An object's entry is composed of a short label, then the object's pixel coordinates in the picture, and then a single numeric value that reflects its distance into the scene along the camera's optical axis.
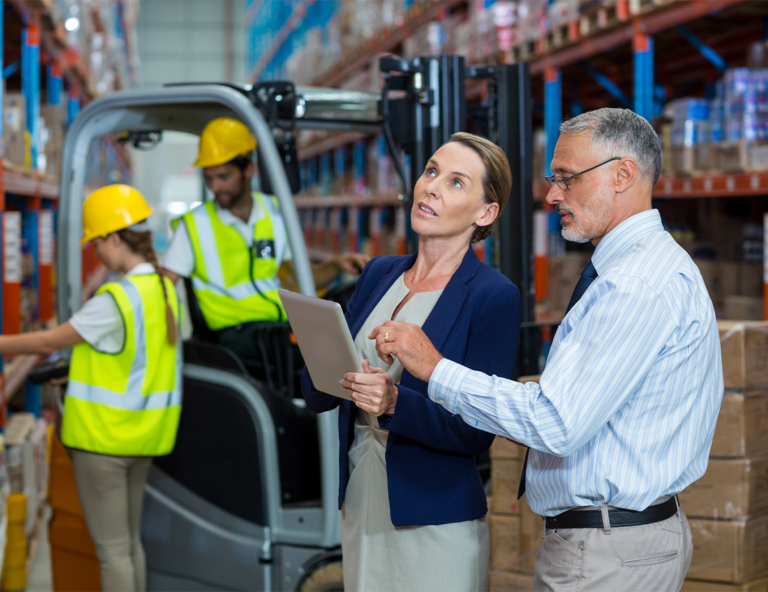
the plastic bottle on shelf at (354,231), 13.23
